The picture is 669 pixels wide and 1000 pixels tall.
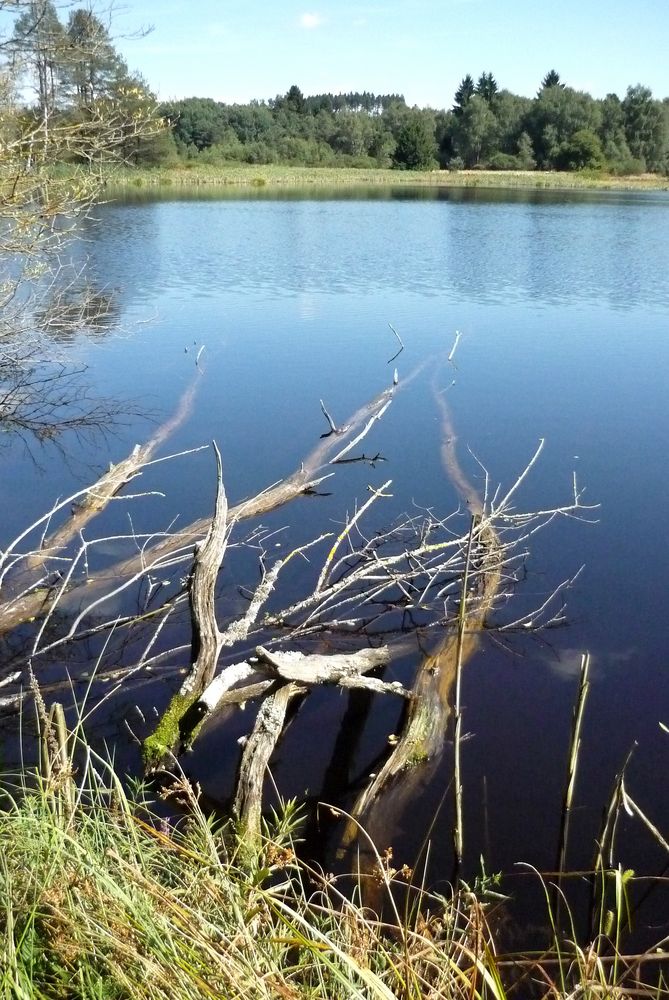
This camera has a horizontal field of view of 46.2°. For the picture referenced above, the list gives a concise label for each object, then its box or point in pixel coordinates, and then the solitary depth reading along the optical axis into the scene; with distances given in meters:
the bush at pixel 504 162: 53.59
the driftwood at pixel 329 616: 3.69
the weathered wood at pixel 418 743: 3.59
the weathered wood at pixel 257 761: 3.29
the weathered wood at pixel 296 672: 3.60
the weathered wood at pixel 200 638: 3.74
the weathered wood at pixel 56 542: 5.04
